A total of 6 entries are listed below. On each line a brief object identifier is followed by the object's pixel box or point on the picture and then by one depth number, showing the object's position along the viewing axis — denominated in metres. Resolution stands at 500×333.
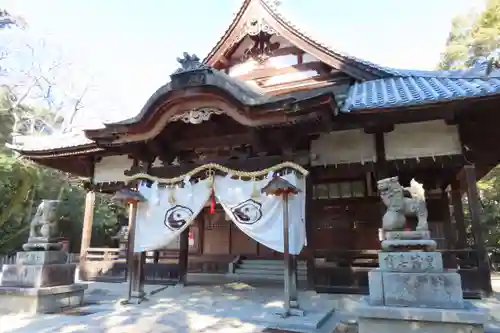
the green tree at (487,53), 15.49
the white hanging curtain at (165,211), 7.19
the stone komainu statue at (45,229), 7.07
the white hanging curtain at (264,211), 6.46
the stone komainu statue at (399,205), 4.78
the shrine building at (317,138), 6.65
